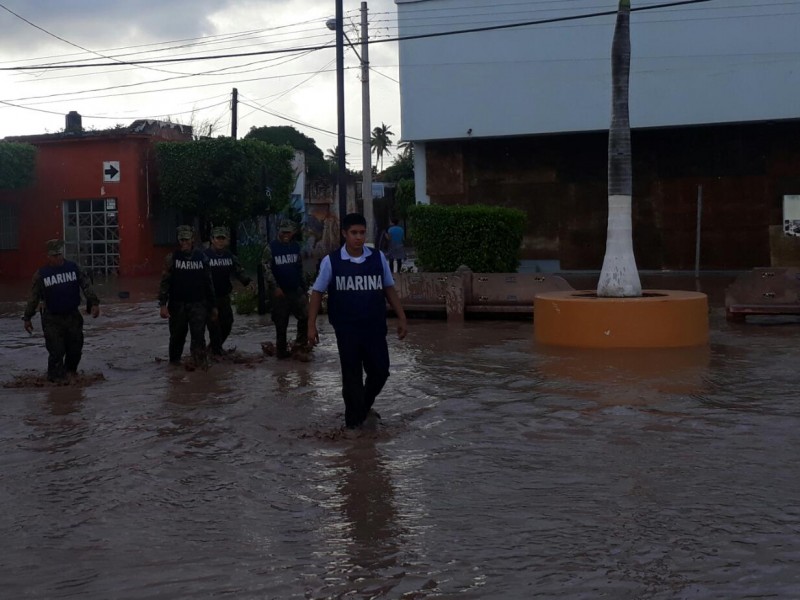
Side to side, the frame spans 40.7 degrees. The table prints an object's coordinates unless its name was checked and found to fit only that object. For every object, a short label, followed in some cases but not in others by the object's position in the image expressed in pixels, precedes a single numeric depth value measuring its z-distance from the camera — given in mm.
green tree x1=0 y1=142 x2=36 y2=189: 30062
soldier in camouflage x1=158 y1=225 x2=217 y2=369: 12094
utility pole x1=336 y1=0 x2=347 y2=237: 25125
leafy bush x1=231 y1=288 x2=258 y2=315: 18859
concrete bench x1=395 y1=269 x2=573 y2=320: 16922
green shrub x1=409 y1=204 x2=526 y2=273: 19750
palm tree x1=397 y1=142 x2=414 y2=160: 77925
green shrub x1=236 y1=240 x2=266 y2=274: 35331
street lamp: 27531
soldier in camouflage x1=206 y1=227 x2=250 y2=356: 12984
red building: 31234
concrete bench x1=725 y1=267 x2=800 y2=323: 15680
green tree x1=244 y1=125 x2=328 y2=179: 70750
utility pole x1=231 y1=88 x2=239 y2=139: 41031
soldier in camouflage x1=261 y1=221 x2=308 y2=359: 12591
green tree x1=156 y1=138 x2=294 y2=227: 31031
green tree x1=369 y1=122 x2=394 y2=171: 101938
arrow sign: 31172
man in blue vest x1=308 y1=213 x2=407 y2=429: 8250
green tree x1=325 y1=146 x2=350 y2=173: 91512
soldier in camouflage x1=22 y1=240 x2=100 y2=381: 11273
